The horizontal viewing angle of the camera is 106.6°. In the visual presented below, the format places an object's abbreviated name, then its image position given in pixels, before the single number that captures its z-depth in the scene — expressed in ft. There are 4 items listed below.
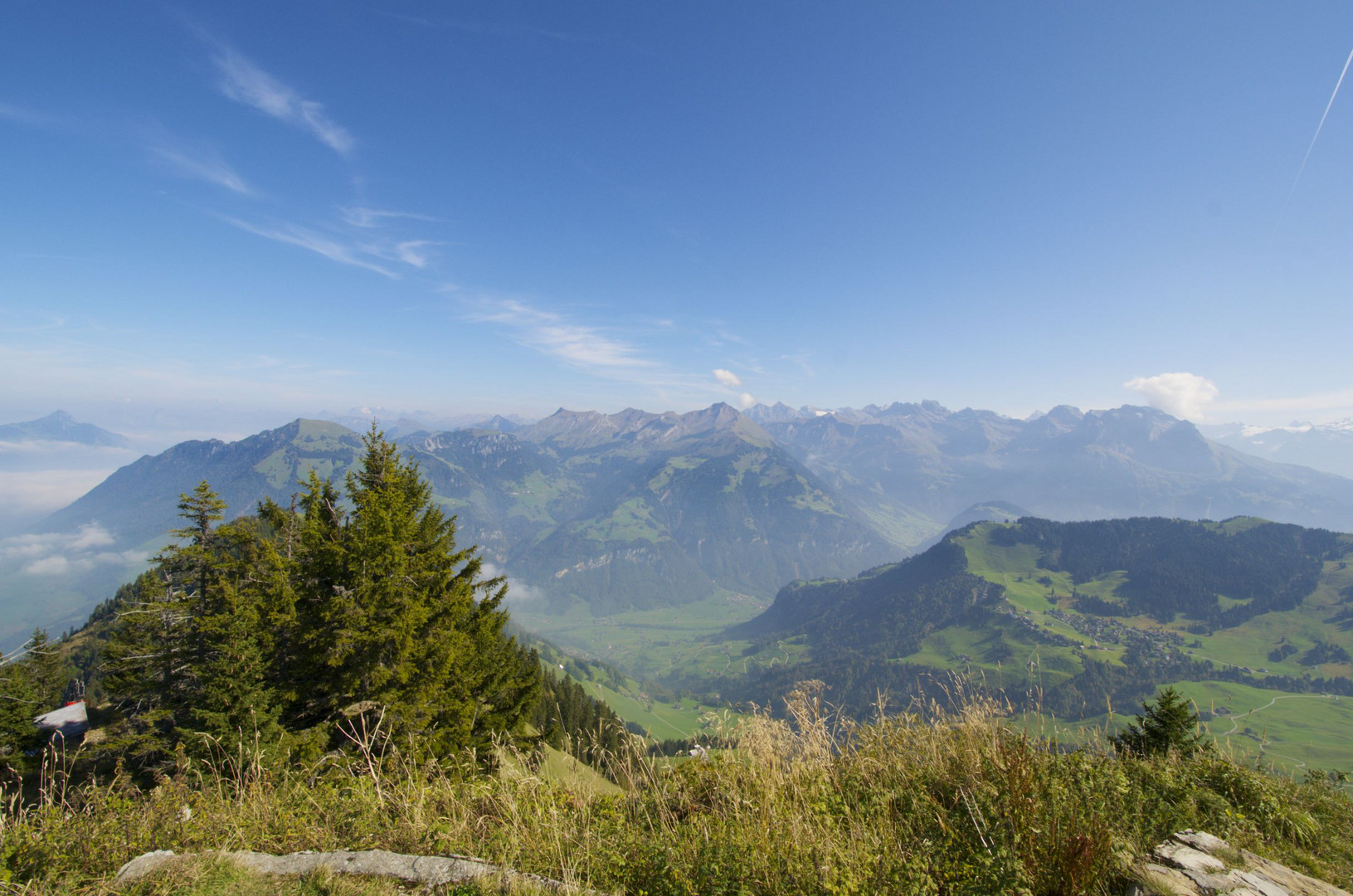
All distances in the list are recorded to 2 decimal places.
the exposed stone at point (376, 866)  13.09
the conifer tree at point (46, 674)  101.30
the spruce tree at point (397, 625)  46.29
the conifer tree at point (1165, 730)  28.21
